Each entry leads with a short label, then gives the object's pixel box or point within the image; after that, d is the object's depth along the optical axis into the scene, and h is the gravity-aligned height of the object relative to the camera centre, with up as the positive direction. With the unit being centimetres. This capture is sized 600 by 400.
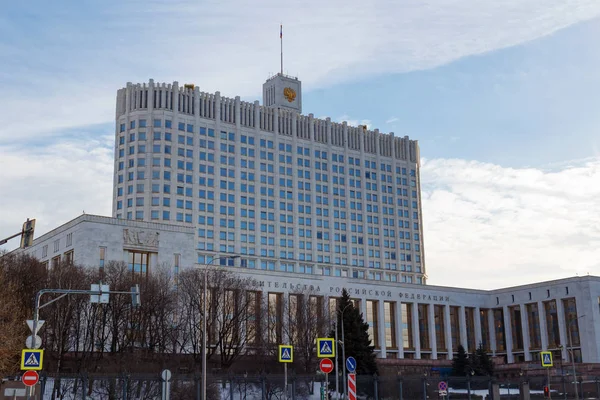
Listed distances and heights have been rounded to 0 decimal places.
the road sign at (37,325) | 3393 +269
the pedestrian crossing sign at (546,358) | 6512 +152
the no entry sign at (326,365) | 3778 +71
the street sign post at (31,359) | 3288 +106
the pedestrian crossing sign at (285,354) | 4666 +159
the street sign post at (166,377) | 3803 +23
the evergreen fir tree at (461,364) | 10712 +186
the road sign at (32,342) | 3303 +180
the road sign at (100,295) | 3647 +426
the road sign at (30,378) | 3197 +24
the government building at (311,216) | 13288 +3412
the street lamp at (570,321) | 13159 +949
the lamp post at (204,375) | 4453 +33
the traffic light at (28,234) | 3164 +621
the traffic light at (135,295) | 3824 +438
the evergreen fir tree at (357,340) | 7769 +400
